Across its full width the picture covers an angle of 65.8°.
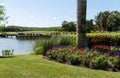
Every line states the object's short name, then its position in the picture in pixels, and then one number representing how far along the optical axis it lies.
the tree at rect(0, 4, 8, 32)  7.79
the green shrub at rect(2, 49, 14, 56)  6.74
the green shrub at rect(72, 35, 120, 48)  8.48
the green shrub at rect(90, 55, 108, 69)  3.38
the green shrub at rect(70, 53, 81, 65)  3.82
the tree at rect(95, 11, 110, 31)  39.89
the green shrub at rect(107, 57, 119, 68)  3.32
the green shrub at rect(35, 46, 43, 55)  6.12
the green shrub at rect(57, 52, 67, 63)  4.15
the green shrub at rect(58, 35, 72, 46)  6.08
